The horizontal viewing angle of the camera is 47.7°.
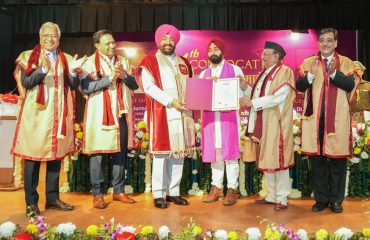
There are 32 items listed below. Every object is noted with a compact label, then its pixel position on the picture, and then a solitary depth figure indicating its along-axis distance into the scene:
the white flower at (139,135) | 4.66
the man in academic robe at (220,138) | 4.04
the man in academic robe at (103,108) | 3.84
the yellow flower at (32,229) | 2.39
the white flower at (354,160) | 4.39
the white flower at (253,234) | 2.30
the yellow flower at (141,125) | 4.72
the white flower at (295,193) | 4.41
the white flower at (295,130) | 4.57
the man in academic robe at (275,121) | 3.78
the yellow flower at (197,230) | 2.34
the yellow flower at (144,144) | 4.63
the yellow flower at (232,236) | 2.31
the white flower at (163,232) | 2.39
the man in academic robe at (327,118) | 3.60
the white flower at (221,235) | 2.30
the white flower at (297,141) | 4.52
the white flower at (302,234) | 2.30
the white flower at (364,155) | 4.39
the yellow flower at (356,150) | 4.38
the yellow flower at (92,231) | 2.37
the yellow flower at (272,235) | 2.20
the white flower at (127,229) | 2.32
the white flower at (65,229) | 2.39
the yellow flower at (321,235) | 2.34
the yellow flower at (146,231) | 2.39
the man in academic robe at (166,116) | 3.89
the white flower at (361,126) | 4.55
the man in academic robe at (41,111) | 3.55
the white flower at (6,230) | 2.40
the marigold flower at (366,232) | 2.35
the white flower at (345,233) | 2.34
